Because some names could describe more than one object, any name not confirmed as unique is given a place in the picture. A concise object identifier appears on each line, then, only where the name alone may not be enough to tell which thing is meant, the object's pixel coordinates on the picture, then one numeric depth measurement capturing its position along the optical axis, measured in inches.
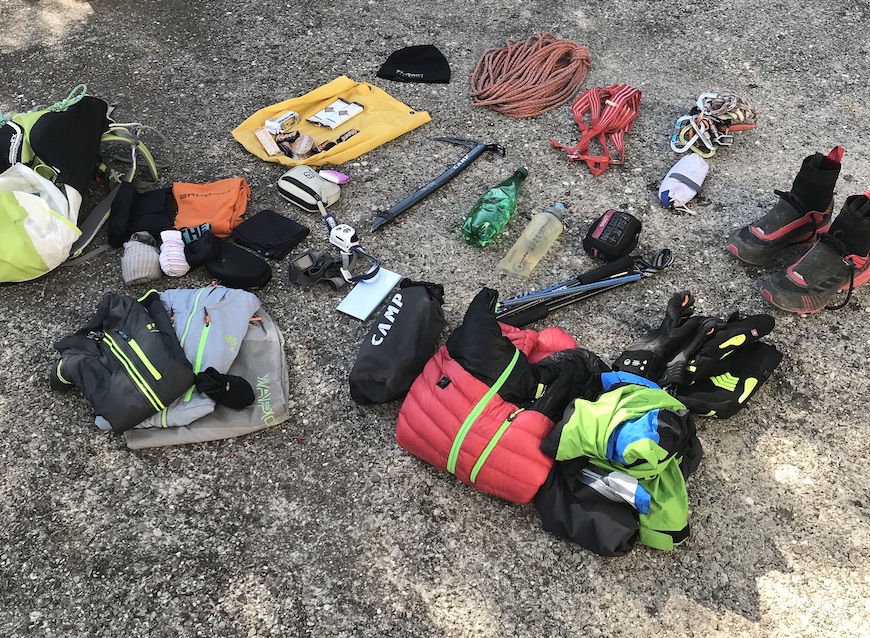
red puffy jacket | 93.5
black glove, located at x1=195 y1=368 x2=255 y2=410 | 101.1
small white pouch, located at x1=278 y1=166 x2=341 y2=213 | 136.9
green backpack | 118.0
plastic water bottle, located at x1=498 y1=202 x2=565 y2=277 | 129.0
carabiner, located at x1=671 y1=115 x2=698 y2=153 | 150.6
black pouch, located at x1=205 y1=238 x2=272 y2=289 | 121.9
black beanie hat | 169.9
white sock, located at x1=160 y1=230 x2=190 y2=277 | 123.1
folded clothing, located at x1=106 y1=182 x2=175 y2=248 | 129.0
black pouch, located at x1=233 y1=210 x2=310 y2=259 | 130.0
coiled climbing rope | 162.7
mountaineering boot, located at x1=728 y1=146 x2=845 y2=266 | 122.5
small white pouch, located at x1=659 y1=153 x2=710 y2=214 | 138.9
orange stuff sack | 131.6
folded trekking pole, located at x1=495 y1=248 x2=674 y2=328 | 118.6
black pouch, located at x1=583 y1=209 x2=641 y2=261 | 126.2
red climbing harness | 149.3
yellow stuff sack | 149.0
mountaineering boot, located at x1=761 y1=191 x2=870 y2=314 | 117.2
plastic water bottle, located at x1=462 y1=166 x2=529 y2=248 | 131.3
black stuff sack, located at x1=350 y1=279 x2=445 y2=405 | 105.7
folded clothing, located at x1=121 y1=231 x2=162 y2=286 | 122.0
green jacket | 88.3
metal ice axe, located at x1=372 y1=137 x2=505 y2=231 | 135.9
